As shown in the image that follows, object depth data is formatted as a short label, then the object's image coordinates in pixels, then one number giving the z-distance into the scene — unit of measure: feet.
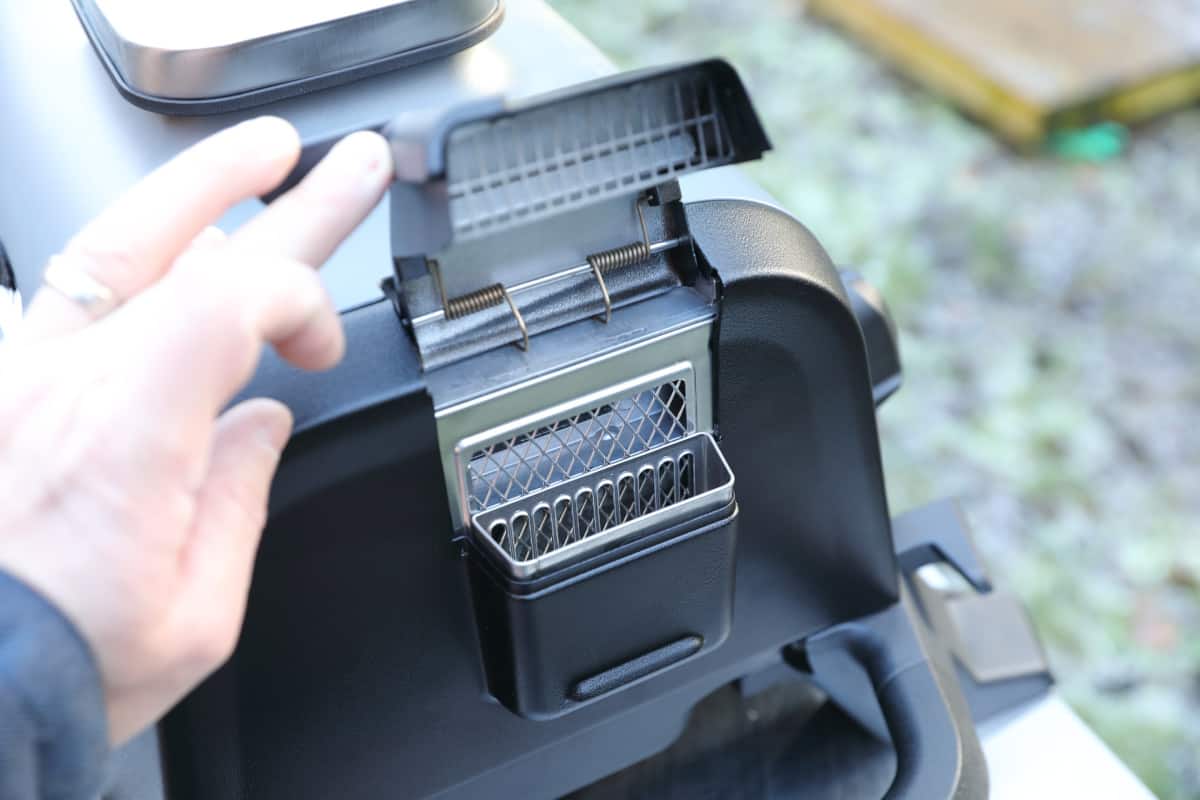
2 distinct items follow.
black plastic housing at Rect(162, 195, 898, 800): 1.61
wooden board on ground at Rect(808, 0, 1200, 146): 7.36
